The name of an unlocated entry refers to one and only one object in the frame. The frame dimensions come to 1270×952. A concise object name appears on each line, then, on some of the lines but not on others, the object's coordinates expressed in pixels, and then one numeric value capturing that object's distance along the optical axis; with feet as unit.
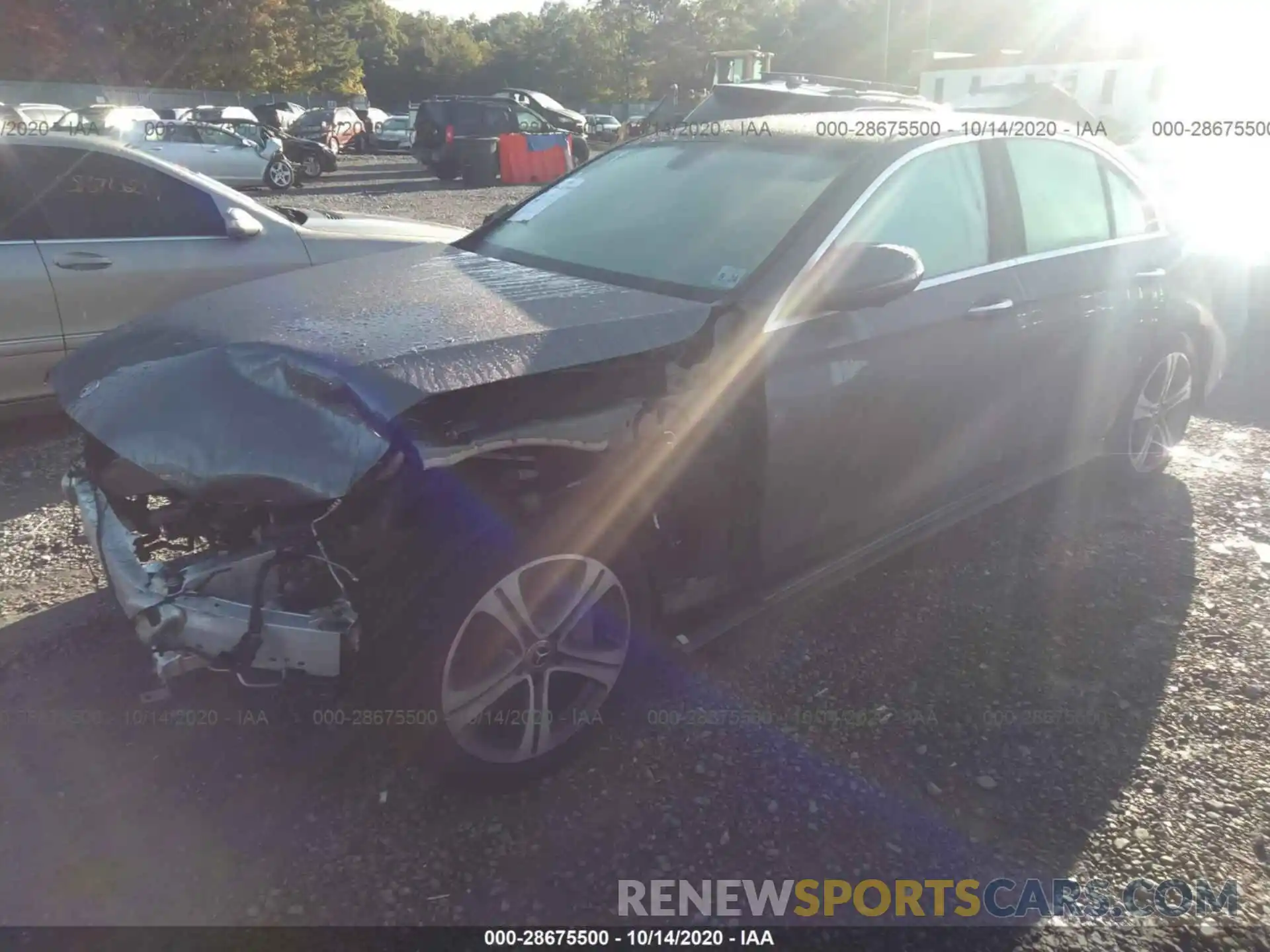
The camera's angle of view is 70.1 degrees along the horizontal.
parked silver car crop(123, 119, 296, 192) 57.00
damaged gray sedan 7.15
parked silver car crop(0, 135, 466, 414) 14.56
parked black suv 62.85
